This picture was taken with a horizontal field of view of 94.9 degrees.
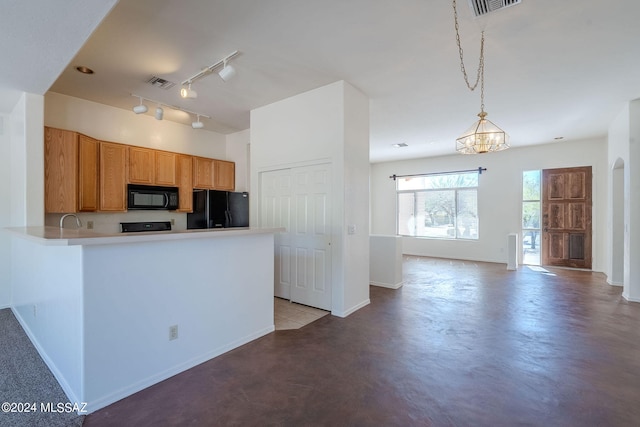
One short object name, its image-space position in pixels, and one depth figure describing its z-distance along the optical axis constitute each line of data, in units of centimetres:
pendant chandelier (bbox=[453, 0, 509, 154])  335
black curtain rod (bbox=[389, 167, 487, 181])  781
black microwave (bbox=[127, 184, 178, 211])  456
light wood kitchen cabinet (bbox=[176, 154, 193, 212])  518
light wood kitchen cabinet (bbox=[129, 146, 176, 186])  457
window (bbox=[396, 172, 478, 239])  812
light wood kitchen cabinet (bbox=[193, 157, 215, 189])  538
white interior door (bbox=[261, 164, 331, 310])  387
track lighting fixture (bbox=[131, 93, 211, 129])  377
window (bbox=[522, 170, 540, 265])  724
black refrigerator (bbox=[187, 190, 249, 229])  520
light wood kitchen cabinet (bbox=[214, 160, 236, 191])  570
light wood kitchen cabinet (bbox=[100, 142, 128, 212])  423
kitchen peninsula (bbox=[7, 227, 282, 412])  192
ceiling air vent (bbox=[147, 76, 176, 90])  355
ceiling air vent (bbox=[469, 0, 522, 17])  216
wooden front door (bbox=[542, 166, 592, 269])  663
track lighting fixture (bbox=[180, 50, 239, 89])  290
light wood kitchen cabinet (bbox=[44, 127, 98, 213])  361
